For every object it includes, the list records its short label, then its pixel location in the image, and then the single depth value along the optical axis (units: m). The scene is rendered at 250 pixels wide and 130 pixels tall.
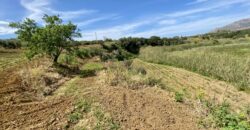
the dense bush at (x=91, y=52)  17.92
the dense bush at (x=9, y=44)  21.46
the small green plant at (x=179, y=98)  5.14
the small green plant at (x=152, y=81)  6.72
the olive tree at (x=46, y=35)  9.39
